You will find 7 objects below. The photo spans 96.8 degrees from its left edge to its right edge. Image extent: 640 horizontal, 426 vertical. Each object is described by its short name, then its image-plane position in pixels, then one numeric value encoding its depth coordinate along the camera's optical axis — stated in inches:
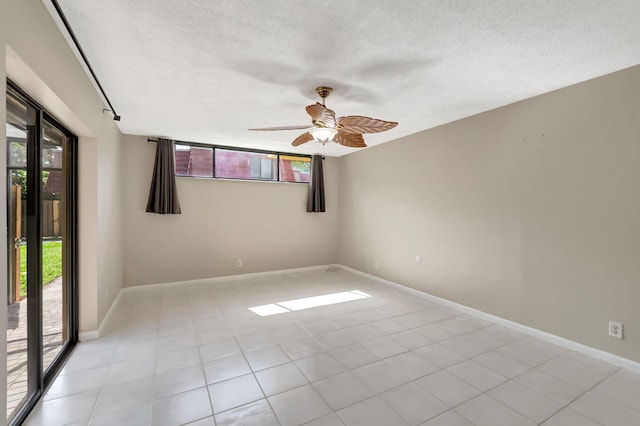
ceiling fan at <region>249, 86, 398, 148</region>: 92.0
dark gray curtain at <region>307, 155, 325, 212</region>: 220.7
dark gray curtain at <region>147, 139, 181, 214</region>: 171.5
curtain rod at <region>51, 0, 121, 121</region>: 62.0
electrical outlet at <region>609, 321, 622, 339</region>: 92.5
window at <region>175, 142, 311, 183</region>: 187.9
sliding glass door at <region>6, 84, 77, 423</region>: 65.4
